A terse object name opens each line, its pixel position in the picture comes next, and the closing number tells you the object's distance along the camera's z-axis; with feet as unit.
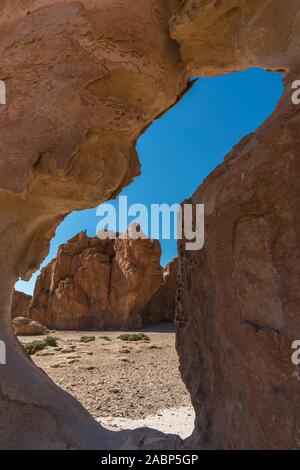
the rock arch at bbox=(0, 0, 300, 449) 6.11
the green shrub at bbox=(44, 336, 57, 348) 44.52
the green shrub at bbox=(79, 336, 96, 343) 51.66
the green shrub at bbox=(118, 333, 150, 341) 53.67
